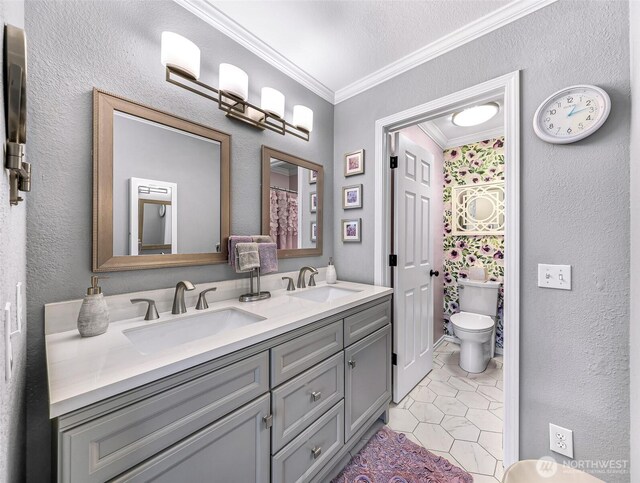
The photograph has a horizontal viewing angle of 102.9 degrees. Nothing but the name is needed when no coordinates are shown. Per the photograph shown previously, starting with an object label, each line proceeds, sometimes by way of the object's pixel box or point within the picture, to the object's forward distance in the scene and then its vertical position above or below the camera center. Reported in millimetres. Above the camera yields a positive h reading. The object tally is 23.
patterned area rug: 1329 -1237
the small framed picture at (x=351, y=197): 2033 +360
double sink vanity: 639 -486
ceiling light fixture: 2203 +1132
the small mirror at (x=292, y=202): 1707 +279
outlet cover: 1211 -956
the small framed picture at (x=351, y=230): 2043 +89
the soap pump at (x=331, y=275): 2020 -271
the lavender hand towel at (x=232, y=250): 1448 -58
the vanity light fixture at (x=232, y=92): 1141 +814
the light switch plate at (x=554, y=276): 1224 -169
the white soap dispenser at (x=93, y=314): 927 -275
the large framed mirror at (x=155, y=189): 1086 +250
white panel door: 1960 -221
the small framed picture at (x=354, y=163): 2020 +632
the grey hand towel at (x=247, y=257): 1437 -95
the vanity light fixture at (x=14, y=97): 458 +271
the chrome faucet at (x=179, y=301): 1188 -286
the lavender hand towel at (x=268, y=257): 1555 -104
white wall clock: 1130 +598
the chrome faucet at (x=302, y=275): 1825 -247
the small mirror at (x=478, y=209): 2748 +368
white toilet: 2268 -761
